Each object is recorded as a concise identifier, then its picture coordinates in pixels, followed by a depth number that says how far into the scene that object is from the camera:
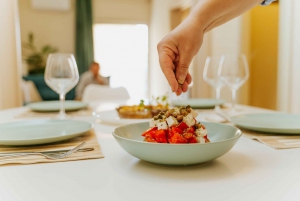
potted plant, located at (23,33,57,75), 6.02
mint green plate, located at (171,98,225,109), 1.47
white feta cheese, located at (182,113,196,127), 0.60
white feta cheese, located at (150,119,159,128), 0.62
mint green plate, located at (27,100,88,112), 1.41
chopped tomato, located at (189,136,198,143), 0.57
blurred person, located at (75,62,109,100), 5.17
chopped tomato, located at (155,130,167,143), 0.59
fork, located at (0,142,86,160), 0.62
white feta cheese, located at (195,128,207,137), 0.58
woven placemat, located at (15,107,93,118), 1.31
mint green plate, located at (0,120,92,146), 0.72
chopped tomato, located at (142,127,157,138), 0.60
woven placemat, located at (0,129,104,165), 0.60
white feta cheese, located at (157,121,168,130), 0.60
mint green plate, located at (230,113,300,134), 0.78
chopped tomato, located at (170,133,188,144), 0.56
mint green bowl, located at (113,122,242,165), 0.49
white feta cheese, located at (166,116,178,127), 0.60
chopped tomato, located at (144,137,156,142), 0.59
